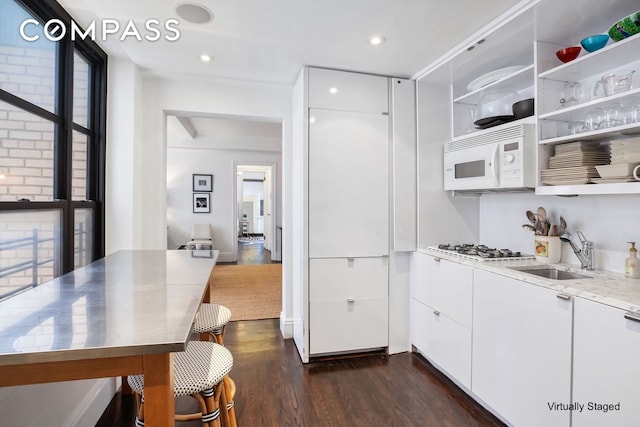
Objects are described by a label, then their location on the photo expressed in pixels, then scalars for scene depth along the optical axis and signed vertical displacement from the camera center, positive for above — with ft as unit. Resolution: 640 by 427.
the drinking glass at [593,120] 5.55 +1.68
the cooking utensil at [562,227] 6.64 -0.29
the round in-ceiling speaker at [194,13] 5.74 +3.75
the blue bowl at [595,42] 5.36 +2.95
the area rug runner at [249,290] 12.21 -3.72
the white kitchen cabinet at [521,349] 4.79 -2.34
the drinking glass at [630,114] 5.06 +1.63
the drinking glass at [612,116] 5.29 +1.67
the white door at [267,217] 27.75 -0.45
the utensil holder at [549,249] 6.64 -0.77
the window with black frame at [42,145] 4.78 +1.18
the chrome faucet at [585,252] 6.05 -0.75
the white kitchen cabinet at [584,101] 4.93 +1.87
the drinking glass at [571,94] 6.00 +2.32
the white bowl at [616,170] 4.85 +0.69
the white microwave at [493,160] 6.32 +1.20
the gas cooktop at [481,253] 6.95 -0.93
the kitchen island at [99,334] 2.45 -1.04
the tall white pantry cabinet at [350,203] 8.30 +0.27
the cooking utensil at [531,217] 7.16 -0.08
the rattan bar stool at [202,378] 3.59 -1.95
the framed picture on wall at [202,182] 21.90 +2.07
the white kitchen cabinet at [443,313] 6.81 -2.43
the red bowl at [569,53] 5.84 +3.00
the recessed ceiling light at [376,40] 6.80 +3.78
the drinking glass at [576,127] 5.97 +1.69
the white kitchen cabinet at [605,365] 3.90 -2.00
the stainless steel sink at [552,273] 6.06 -1.19
